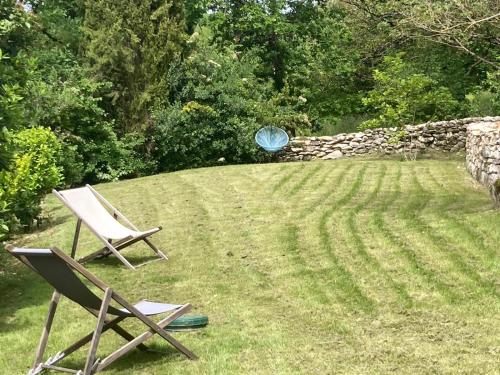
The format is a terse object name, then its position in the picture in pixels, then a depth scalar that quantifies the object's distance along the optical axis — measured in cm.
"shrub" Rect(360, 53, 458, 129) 1775
